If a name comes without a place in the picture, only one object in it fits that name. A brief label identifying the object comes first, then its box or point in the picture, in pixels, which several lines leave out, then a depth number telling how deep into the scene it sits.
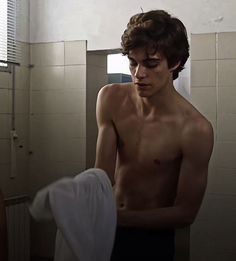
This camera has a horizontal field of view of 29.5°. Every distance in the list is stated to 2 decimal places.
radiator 2.66
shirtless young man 1.40
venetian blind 2.69
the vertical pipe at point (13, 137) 2.72
